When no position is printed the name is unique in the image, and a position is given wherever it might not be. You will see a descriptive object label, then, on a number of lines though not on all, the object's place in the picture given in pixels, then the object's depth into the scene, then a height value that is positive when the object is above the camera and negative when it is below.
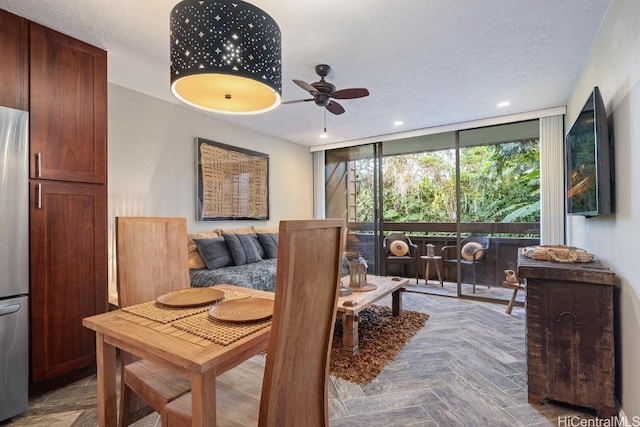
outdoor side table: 5.14 -0.86
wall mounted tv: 1.82 +0.34
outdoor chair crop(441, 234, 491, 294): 4.44 -0.54
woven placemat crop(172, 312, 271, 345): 1.11 -0.44
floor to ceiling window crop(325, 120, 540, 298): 4.21 +0.32
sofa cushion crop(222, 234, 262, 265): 3.72 -0.40
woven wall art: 3.92 +0.48
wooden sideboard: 1.70 -0.70
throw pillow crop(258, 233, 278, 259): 4.24 -0.39
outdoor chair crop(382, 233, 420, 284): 5.23 -0.60
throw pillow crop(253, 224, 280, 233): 4.59 -0.20
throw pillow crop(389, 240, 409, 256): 5.22 -0.57
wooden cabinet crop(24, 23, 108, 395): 2.07 +0.11
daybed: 3.19 -0.52
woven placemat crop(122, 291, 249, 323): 1.33 -0.43
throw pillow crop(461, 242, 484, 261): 4.44 -0.53
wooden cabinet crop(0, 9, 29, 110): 1.94 +1.02
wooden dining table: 0.97 -0.44
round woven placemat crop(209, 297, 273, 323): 1.27 -0.42
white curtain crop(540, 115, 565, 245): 3.74 +0.40
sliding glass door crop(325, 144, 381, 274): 5.38 +0.36
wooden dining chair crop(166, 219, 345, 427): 0.92 -0.41
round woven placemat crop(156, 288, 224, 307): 1.47 -0.41
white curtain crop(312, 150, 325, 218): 5.89 +0.58
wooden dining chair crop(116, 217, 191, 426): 1.30 -0.35
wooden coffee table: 2.54 -0.77
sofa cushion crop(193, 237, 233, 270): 3.48 -0.42
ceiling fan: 2.64 +1.08
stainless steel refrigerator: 1.82 -0.27
